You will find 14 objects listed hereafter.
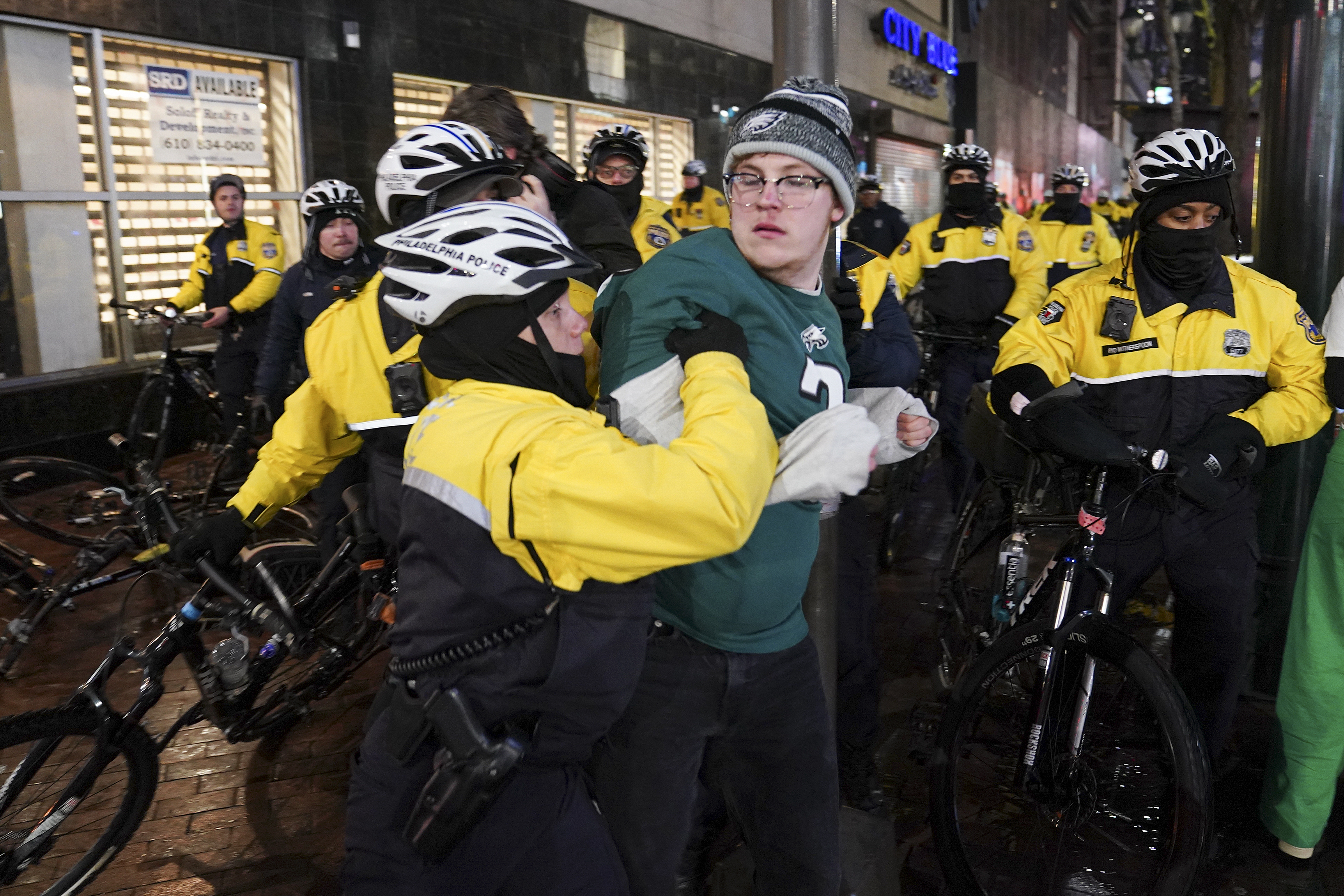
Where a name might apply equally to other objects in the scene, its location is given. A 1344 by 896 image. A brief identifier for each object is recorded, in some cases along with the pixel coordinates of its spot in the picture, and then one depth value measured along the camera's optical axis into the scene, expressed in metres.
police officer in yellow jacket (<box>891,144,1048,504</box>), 7.12
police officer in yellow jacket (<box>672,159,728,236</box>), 11.07
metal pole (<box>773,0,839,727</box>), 2.84
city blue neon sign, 24.75
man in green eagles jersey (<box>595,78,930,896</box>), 2.27
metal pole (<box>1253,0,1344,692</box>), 4.45
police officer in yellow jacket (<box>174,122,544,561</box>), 2.94
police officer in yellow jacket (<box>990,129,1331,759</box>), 3.44
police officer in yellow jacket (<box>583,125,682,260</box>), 6.41
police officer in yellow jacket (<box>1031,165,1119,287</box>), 10.48
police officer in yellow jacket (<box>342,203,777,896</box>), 1.85
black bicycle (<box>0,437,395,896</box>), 3.45
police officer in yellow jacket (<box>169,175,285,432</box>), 8.64
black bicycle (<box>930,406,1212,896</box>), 3.07
